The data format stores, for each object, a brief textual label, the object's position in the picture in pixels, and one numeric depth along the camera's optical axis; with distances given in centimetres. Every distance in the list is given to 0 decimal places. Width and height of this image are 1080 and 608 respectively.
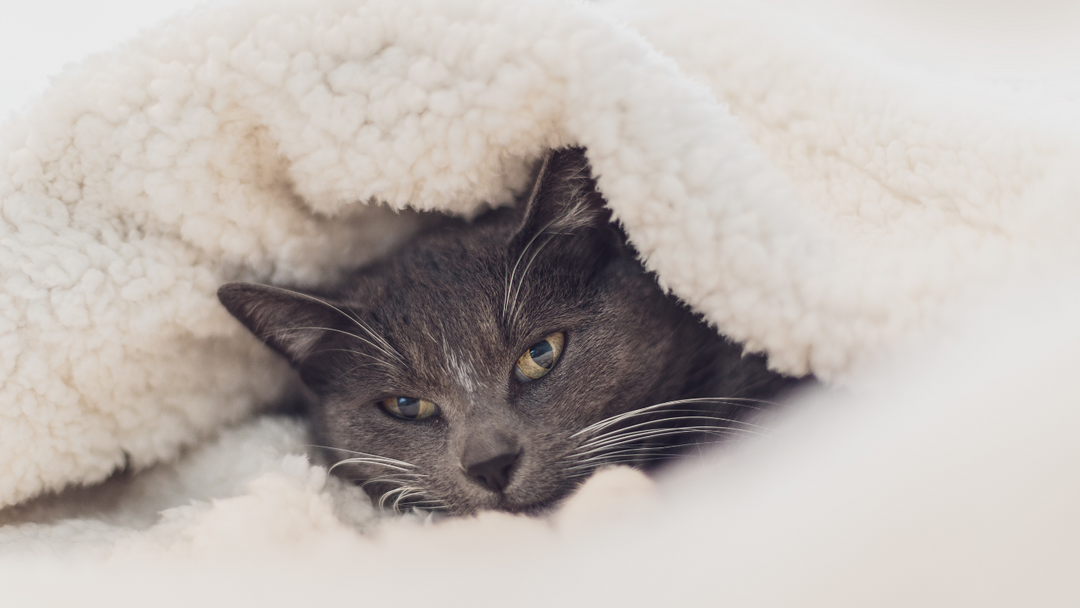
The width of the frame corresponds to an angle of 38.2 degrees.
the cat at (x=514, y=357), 47
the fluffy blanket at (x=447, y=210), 42
